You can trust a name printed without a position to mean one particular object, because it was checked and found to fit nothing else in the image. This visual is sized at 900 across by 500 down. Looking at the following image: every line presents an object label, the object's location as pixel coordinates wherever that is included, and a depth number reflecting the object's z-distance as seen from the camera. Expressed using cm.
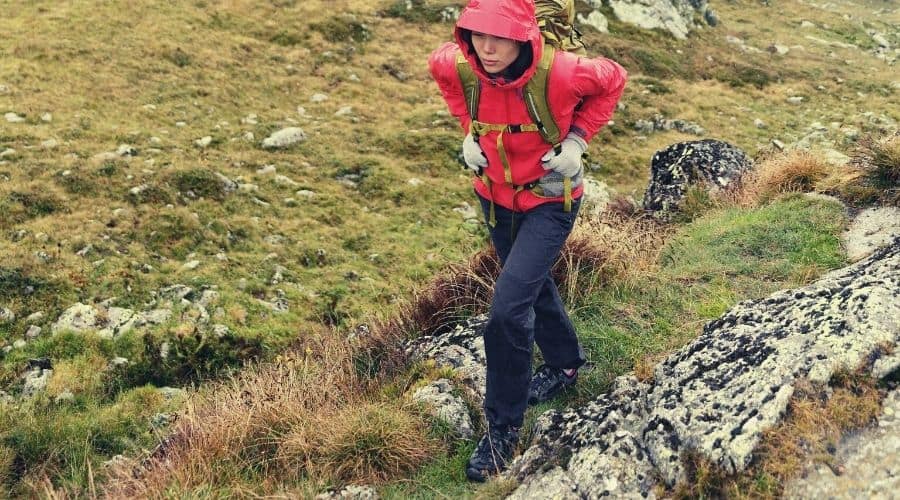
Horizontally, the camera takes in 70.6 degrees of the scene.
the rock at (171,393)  696
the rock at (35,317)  793
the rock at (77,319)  789
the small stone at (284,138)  1416
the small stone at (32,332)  771
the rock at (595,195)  1234
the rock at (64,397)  666
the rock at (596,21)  2488
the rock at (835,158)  991
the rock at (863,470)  299
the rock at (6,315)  785
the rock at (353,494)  428
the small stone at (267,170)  1289
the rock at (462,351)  566
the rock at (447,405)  502
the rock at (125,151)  1204
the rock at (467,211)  1277
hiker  397
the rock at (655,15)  2633
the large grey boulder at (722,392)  363
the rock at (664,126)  1856
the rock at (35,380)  684
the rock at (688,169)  1095
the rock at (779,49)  2947
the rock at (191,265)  948
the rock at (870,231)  635
